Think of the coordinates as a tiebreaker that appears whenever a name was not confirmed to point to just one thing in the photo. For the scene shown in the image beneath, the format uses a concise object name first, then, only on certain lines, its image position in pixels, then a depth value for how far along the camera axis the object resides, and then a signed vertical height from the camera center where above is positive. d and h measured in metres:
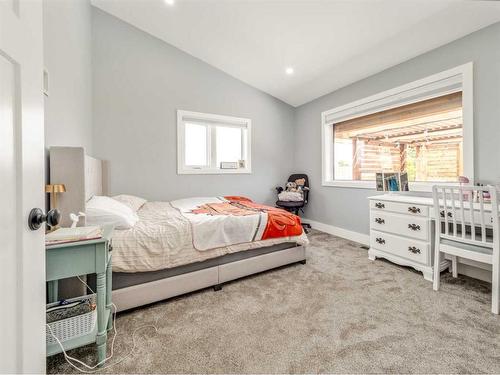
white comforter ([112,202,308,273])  1.63 -0.48
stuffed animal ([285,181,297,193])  4.22 -0.04
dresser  2.18 -0.50
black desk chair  3.90 -0.30
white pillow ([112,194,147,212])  2.67 -0.19
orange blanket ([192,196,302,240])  2.29 -0.34
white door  0.58 +0.01
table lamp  1.46 -0.02
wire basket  1.15 -0.75
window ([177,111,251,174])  3.72 +0.75
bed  1.62 -0.53
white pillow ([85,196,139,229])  1.67 -0.22
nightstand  1.12 -0.41
